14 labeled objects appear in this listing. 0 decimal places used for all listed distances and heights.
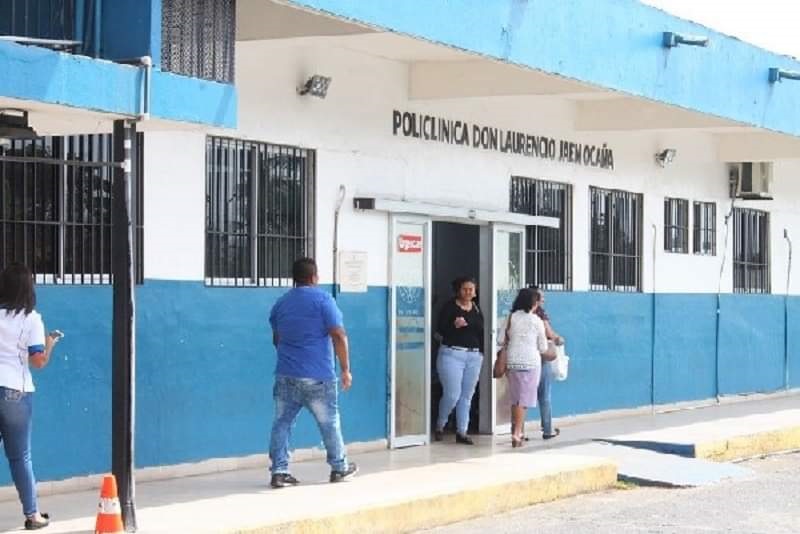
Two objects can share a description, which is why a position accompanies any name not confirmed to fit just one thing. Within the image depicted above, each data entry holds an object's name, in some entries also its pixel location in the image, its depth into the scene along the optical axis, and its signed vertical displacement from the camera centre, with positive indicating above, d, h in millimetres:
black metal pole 9703 -388
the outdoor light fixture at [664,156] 20688 +1498
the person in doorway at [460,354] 16031 -768
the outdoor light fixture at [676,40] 17062 +2457
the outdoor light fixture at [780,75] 19750 +2434
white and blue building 10766 +796
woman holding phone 9766 -565
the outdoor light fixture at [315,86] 14141 +1619
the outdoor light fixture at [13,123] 9758 +892
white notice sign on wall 14773 +24
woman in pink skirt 15898 -746
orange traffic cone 9266 -1329
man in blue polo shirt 12062 -626
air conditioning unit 22781 +1337
